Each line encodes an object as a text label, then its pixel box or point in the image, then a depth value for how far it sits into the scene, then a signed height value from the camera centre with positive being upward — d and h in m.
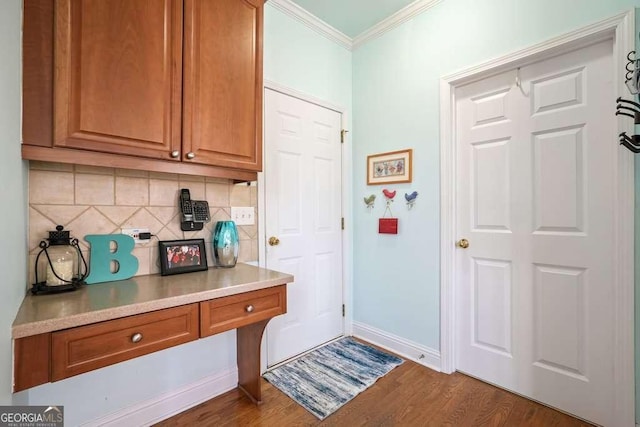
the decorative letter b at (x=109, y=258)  1.37 -0.22
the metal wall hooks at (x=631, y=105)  1.31 +0.52
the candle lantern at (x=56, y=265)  1.21 -0.22
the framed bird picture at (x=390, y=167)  2.25 +0.38
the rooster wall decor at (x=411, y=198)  2.20 +0.12
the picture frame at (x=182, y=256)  1.55 -0.24
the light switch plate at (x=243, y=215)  1.91 -0.01
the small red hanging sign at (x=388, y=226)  2.32 -0.09
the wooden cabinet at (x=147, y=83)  1.11 +0.59
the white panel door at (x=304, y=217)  2.12 -0.02
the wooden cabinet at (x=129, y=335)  0.91 -0.46
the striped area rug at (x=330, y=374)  1.74 -1.11
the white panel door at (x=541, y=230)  1.52 -0.09
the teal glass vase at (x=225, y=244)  1.72 -0.18
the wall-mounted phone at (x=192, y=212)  1.65 +0.01
